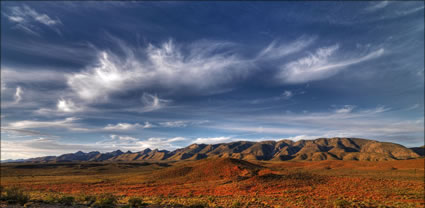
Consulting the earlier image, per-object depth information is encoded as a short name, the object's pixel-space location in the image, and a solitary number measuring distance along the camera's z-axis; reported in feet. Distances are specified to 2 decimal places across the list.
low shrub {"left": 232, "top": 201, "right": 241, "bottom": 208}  66.46
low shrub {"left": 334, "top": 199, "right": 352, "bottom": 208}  68.10
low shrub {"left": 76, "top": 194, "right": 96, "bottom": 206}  65.11
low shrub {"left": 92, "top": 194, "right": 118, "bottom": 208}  58.72
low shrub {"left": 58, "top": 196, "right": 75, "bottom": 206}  62.08
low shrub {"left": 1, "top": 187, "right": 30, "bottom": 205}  59.57
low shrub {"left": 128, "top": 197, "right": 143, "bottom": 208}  63.07
